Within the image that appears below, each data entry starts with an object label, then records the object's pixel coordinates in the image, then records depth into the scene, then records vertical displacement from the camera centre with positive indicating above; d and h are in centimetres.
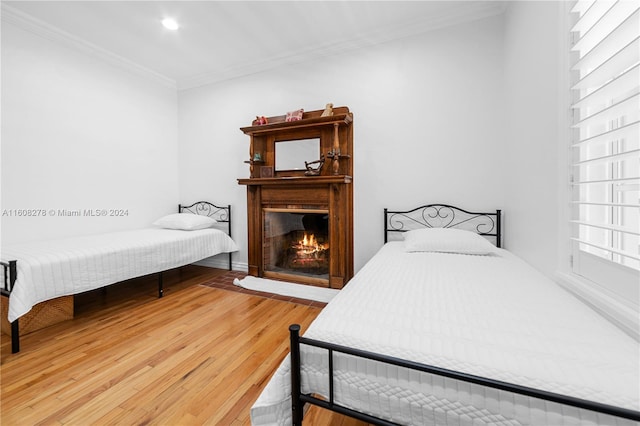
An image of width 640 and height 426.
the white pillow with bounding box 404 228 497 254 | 203 -28
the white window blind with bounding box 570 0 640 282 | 91 +26
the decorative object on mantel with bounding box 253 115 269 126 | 329 +106
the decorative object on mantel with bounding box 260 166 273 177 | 336 +45
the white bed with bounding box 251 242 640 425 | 69 -43
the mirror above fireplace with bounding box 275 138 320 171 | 314 +65
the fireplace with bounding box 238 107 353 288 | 291 +2
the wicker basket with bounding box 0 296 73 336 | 196 -81
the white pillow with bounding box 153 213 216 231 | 334 -17
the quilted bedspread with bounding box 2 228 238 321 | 189 -43
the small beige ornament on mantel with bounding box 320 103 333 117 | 294 +105
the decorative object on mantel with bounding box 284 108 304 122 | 307 +106
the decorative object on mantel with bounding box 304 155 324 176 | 304 +44
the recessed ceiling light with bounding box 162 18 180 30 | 263 +183
